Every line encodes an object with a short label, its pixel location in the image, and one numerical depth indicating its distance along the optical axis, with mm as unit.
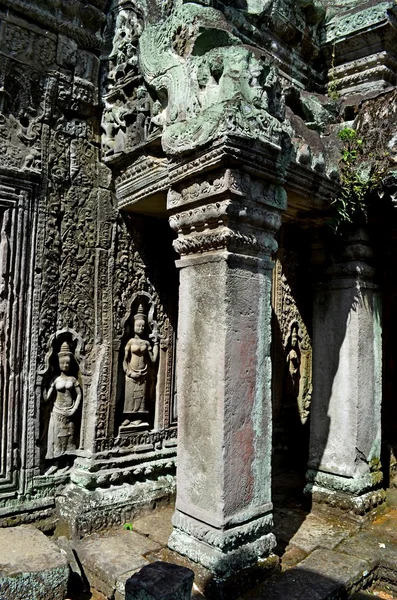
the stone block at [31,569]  3186
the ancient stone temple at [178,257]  3475
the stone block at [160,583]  2387
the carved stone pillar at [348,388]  4930
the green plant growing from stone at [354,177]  4508
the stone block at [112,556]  3646
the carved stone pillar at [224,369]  3395
